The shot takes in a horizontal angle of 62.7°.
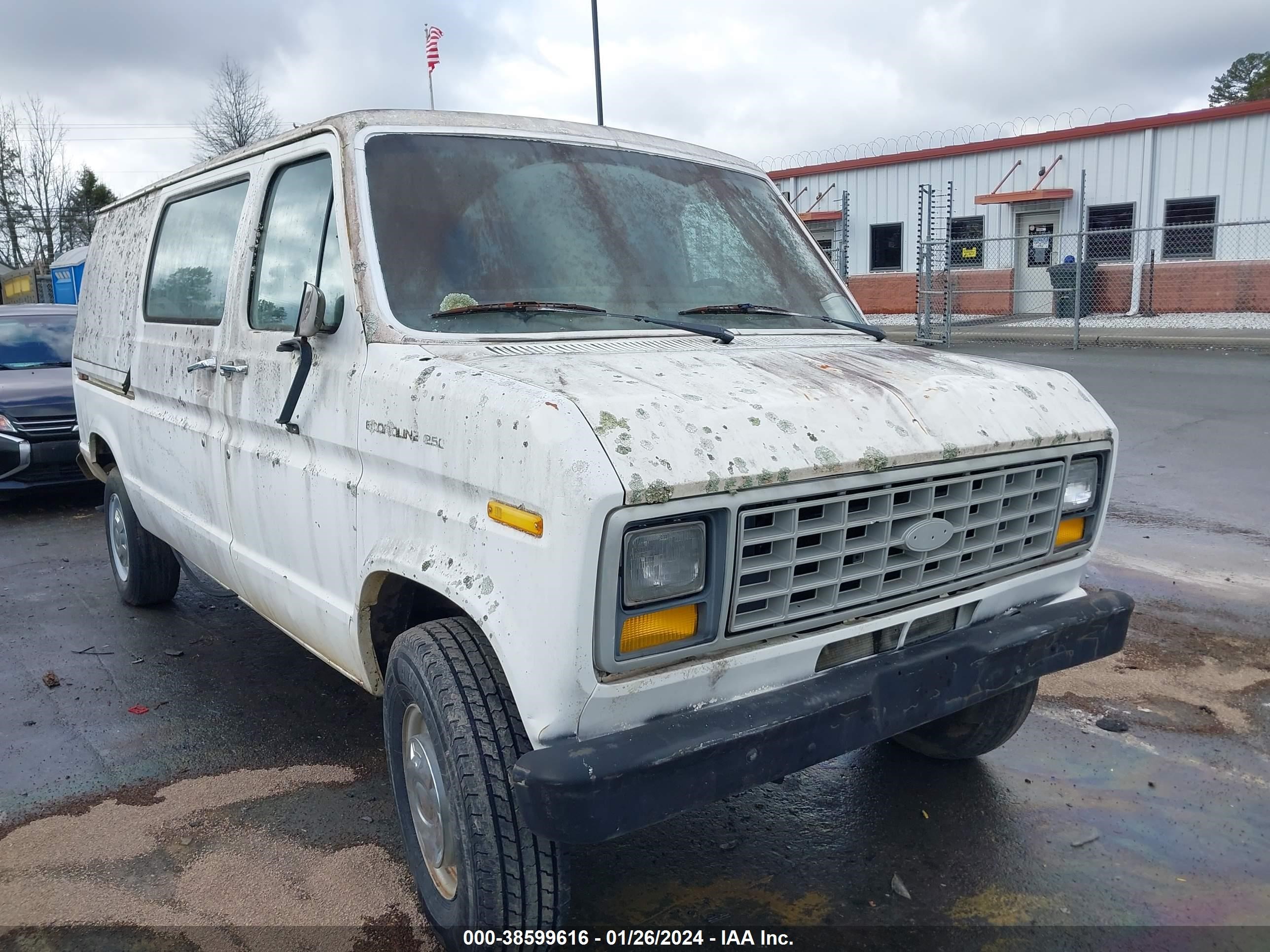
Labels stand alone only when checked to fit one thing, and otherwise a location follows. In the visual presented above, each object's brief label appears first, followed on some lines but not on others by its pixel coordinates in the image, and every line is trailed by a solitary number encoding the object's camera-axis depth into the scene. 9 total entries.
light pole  18.53
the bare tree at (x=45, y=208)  41.06
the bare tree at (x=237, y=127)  40.22
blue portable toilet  24.61
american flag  23.33
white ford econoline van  2.18
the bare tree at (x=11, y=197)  43.22
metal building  20.30
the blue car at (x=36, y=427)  7.98
